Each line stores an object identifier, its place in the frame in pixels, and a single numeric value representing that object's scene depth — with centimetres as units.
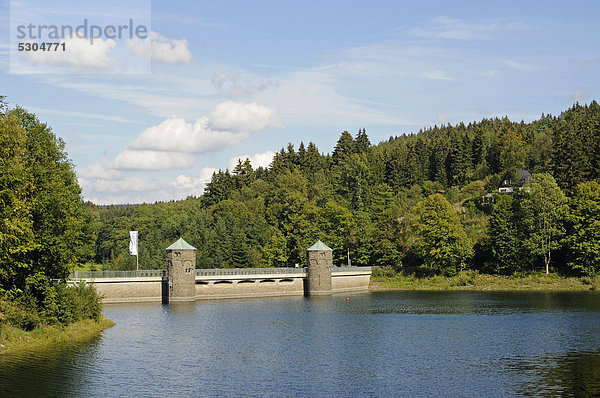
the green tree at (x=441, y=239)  10331
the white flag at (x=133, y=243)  9016
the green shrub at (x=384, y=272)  10962
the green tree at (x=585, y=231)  9338
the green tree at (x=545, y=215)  9712
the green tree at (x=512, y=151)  14625
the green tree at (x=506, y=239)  10006
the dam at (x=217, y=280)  8388
